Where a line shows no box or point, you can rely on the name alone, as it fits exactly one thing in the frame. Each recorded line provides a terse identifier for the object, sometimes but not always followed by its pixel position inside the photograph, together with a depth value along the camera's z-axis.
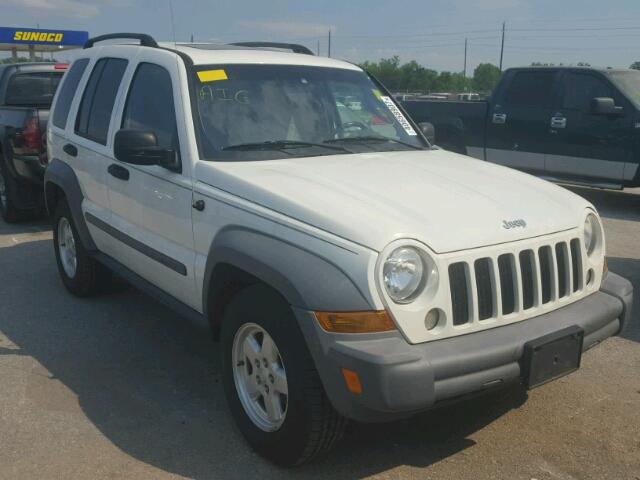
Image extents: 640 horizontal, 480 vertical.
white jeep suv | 2.84
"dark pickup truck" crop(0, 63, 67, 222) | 7.96
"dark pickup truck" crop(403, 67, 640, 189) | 9.57
